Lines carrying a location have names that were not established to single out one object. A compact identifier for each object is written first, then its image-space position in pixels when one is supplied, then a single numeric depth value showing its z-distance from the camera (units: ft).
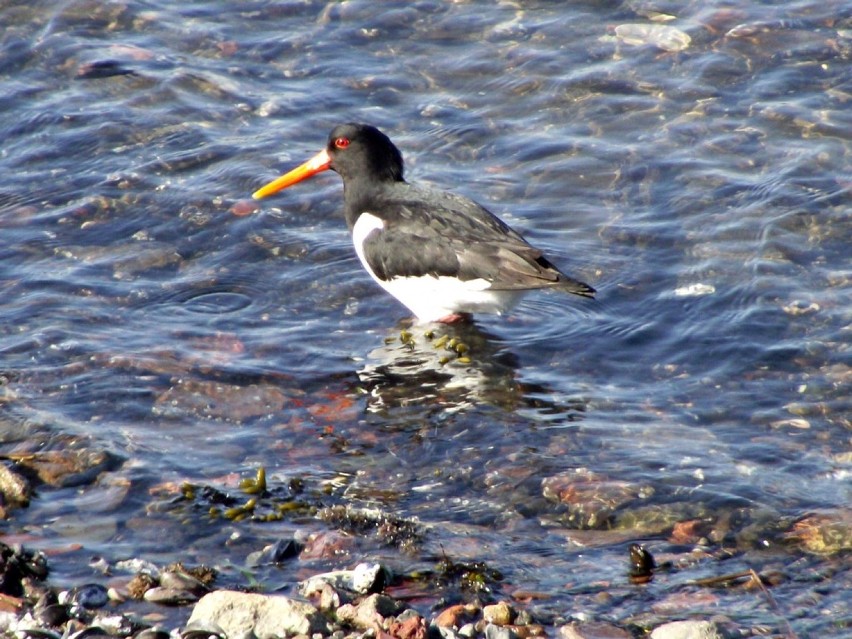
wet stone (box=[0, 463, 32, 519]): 35.09
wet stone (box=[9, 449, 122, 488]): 36.78
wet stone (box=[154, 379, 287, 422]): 41.57
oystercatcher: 45.44
